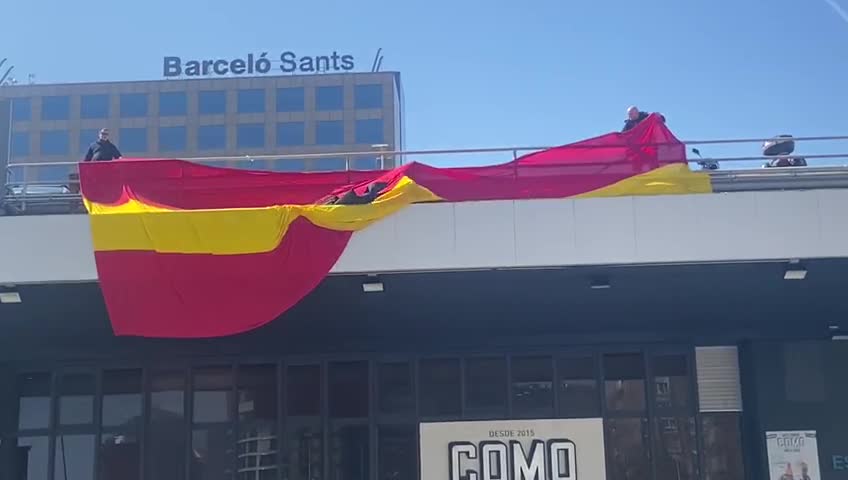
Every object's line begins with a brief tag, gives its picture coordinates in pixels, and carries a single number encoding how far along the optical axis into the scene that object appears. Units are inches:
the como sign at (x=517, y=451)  657.6
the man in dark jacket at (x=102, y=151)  541.0
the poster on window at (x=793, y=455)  641.6
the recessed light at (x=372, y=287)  498.1
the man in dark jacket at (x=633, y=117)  550.6
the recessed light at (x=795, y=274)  492.7
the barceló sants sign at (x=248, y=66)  2970.0
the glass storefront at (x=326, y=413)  663.8
